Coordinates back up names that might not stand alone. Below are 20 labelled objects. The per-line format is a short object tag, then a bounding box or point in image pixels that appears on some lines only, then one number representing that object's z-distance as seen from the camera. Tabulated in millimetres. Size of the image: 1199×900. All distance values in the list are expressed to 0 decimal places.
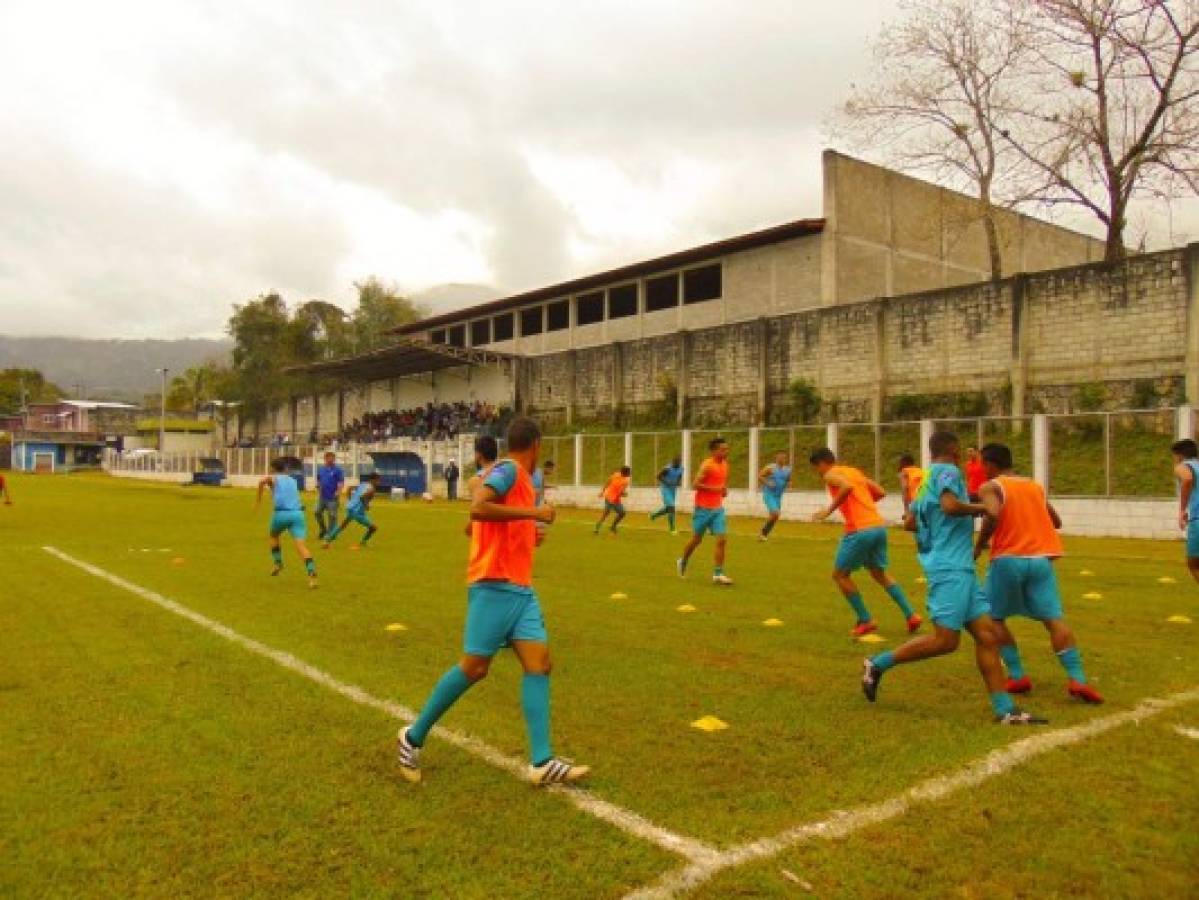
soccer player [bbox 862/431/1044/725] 5871
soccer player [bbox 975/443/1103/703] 6344
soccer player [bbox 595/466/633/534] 22156
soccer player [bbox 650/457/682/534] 22078
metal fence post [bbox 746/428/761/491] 28797
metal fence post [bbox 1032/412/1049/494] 21641
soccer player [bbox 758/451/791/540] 21797
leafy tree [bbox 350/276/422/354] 78688
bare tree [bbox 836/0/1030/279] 32812
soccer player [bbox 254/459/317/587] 12641
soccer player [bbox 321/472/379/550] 18016
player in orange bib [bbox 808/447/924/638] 9234
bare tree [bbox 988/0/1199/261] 28219
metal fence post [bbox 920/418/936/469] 24203
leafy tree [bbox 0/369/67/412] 128750
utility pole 76650
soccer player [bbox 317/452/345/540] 19203
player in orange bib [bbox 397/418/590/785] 4750
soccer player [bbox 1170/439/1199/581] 9711
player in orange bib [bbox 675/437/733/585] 12852
